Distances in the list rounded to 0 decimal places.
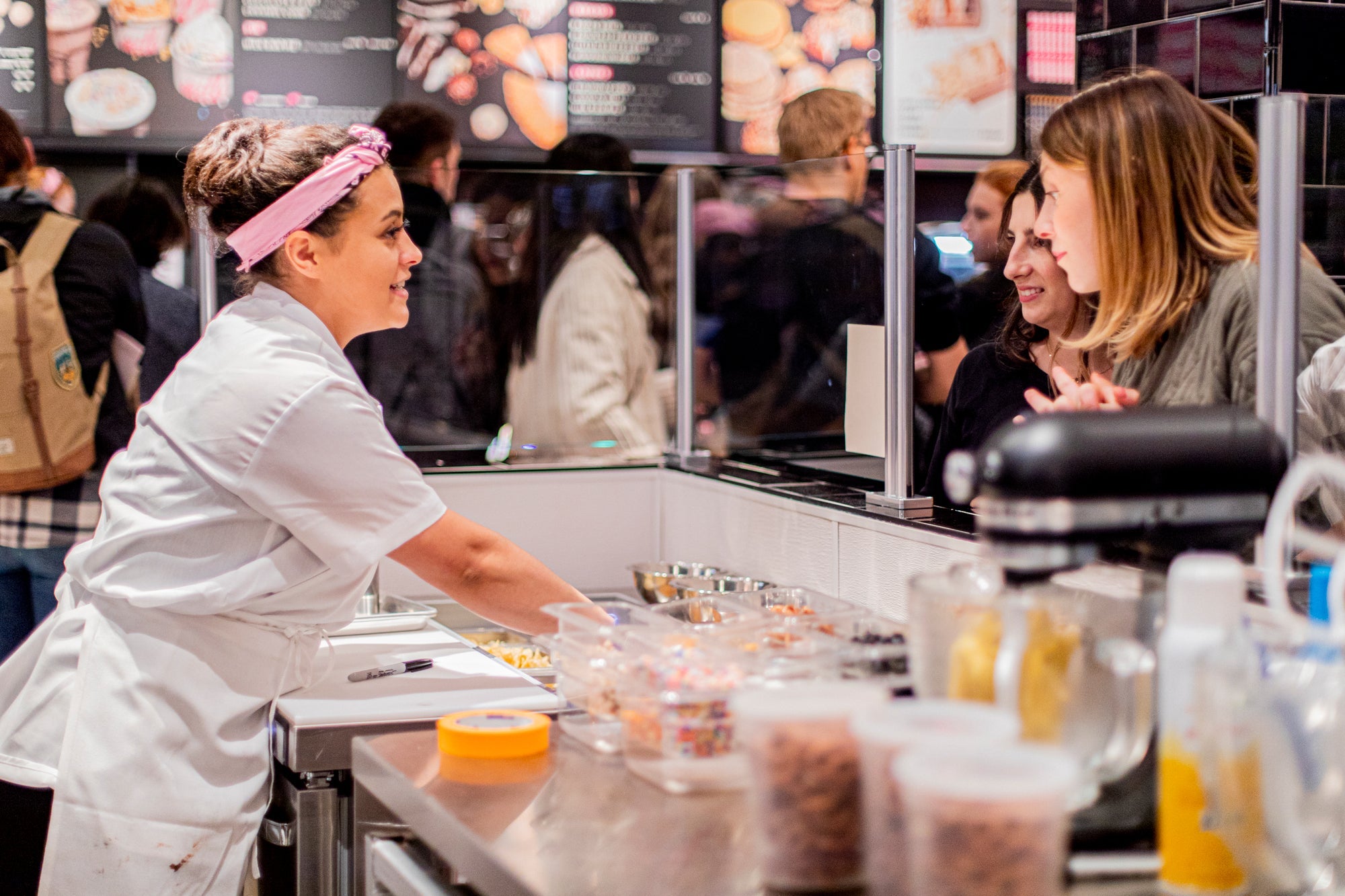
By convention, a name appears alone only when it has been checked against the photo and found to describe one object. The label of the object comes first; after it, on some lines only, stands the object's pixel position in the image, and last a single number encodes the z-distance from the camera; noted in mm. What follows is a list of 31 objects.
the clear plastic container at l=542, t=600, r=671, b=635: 1618
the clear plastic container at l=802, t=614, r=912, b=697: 1455
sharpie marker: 2186
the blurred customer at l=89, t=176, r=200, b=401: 3980
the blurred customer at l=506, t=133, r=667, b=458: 3213
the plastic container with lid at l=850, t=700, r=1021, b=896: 1017
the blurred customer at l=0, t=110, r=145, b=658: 3291
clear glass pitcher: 1154
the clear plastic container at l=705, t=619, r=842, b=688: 1435
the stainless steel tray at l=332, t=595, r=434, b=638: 2541
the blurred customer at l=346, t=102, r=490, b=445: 3135
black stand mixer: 1154
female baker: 1938
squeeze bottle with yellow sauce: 1053
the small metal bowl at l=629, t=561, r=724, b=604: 2506
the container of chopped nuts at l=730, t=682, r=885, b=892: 1083
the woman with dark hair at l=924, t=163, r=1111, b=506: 2465
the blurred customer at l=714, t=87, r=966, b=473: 2725
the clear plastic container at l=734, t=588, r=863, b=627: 1803
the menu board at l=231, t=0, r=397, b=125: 4375
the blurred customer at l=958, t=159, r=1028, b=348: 3328
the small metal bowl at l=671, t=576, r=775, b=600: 2428
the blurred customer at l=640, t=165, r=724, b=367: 3193
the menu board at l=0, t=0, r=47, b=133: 4168
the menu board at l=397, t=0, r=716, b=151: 4531
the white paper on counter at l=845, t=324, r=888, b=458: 2373
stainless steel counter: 1174
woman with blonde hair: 1784
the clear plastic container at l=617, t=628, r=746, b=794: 1390
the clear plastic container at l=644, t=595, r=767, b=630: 1669
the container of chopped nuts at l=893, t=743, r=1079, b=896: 905
